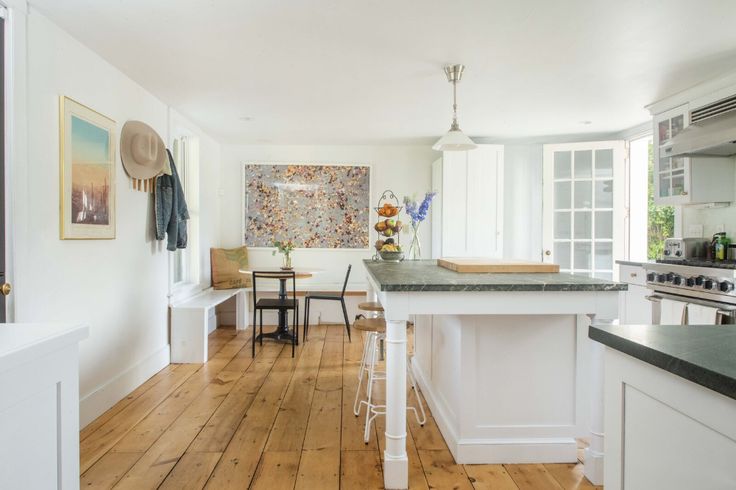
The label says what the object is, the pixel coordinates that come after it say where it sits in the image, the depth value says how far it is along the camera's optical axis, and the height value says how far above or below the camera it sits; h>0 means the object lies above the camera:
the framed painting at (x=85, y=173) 2.51 +0.40
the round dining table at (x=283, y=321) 4.66 -0.82
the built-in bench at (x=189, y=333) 3.99 -0.80
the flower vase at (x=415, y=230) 3.40 +0.08
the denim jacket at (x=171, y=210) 3.66 +0.25
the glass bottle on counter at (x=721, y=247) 3.36 -0.04
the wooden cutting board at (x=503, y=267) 2.42 -0.14
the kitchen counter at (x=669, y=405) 0.74 -0.30
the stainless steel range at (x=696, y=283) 2.89 -0.29
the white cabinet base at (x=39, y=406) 0.98 -0.39
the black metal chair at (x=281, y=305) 4.21 -0.61
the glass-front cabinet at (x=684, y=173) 3.45 +0.52
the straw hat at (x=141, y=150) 3.18 +0.64
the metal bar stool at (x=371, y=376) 2.64 -0.85
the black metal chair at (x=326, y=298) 4.98 -0.63
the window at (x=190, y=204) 4.71 +0.37
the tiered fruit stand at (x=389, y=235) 3.41 +0.04
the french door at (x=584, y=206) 4.80 +0.37
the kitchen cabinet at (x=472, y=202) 5.23 +0.44
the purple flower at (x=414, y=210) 3.34 +0.23
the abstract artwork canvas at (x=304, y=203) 5.83 +0.47
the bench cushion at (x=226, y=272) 5.29 -0.36
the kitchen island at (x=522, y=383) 2.22 -0.69
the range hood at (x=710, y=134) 2.81 +0.69
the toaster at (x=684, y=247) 3.51 -0.05
